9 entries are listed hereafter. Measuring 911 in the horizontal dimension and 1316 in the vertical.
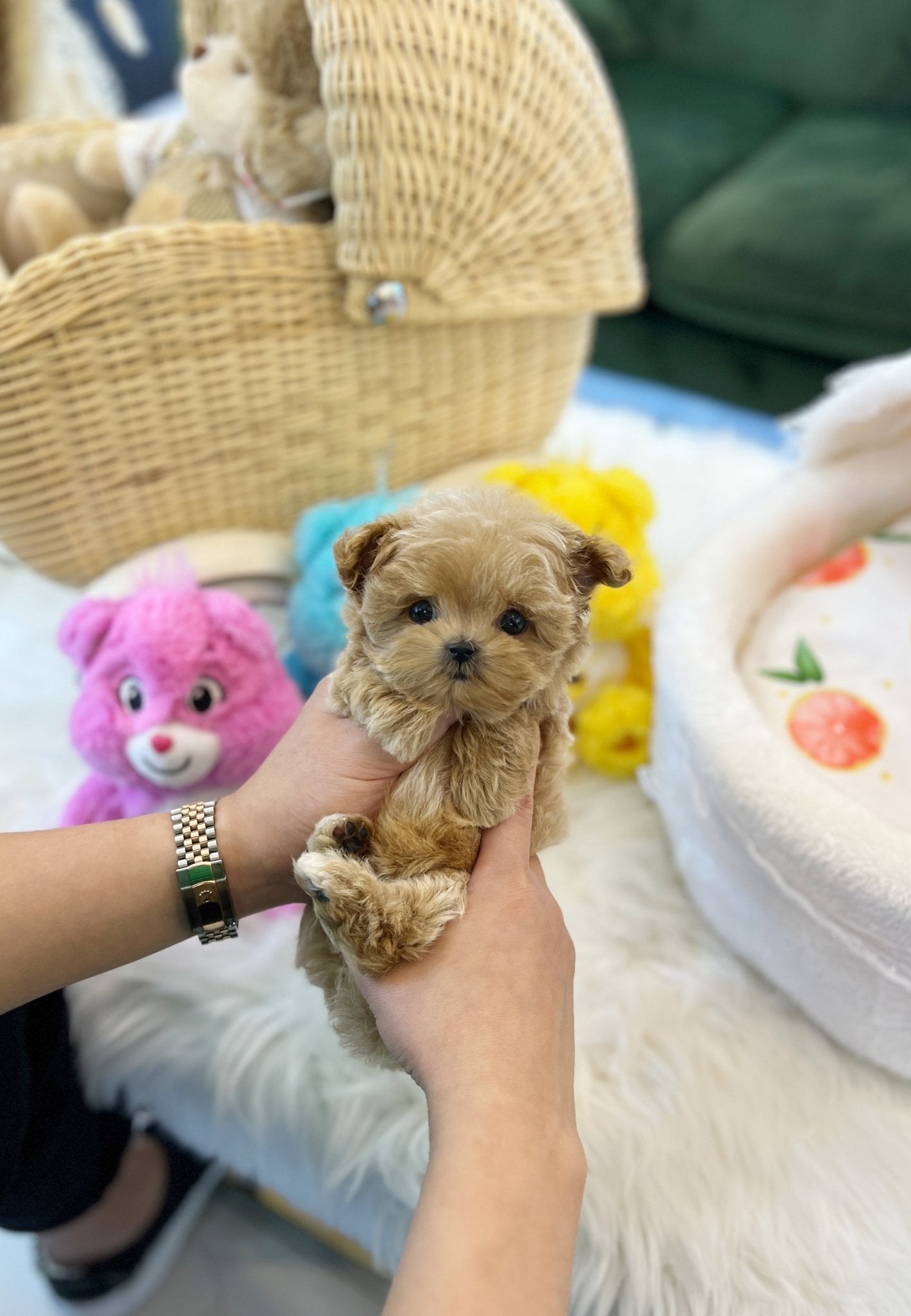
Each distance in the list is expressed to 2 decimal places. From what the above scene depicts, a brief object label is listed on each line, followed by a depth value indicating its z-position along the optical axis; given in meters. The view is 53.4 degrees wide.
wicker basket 0.79
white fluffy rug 0.66
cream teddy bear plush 0.87
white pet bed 0.66
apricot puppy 0.44
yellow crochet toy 0.86
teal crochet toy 0.88
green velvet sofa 1.52
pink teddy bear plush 0.76
